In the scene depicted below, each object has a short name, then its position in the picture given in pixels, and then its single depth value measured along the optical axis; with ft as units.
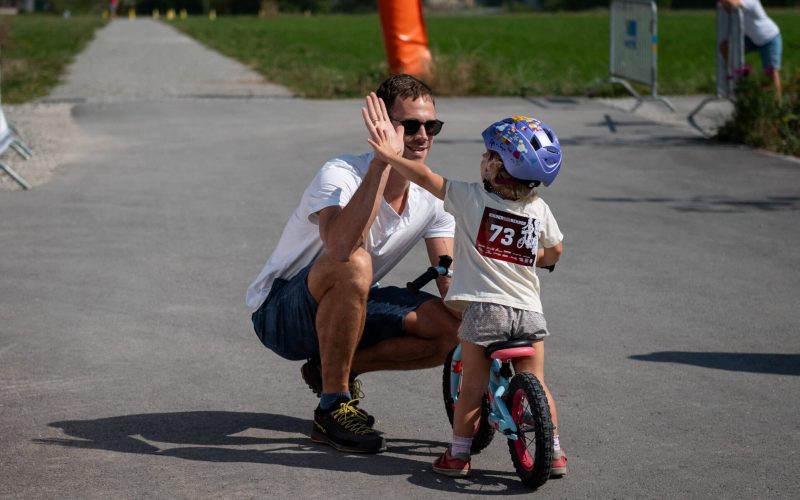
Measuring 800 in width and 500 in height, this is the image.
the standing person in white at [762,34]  55.26
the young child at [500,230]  15.97
